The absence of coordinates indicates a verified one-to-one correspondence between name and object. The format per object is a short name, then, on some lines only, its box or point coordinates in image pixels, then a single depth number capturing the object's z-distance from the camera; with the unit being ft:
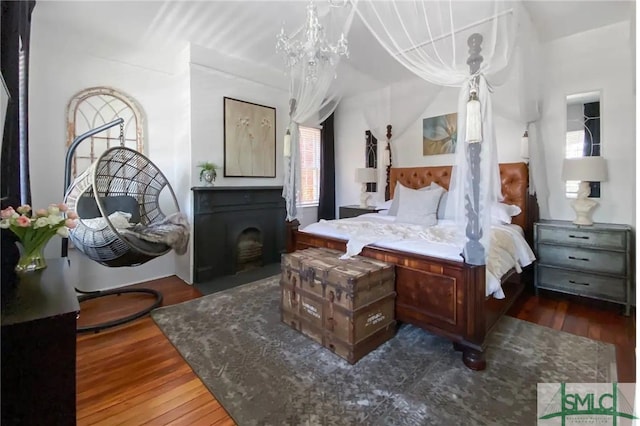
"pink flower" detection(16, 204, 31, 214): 4.45
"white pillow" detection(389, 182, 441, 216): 12.27
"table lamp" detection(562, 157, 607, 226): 9.02
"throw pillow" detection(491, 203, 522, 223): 10.12
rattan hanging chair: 8.14
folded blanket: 8.86
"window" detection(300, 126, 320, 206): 16.63
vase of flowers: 4.17
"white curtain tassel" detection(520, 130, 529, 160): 10.66
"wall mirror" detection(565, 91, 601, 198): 9.95
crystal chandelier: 7.72
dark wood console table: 2.81
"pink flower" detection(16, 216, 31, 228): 4.11
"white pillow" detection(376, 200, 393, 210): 13.93
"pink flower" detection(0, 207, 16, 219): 4.13
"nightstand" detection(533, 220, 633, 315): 8.55
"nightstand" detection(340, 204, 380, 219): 14.58
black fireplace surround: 11.72
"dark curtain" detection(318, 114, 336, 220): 16.98
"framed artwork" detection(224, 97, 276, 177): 12.59
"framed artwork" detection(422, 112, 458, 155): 12.96
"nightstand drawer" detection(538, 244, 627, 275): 8.61
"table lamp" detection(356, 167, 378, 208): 15.14
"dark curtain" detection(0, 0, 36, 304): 4.72
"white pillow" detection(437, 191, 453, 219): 10.81
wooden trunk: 6.37
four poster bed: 6.13
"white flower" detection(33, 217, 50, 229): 4.38
